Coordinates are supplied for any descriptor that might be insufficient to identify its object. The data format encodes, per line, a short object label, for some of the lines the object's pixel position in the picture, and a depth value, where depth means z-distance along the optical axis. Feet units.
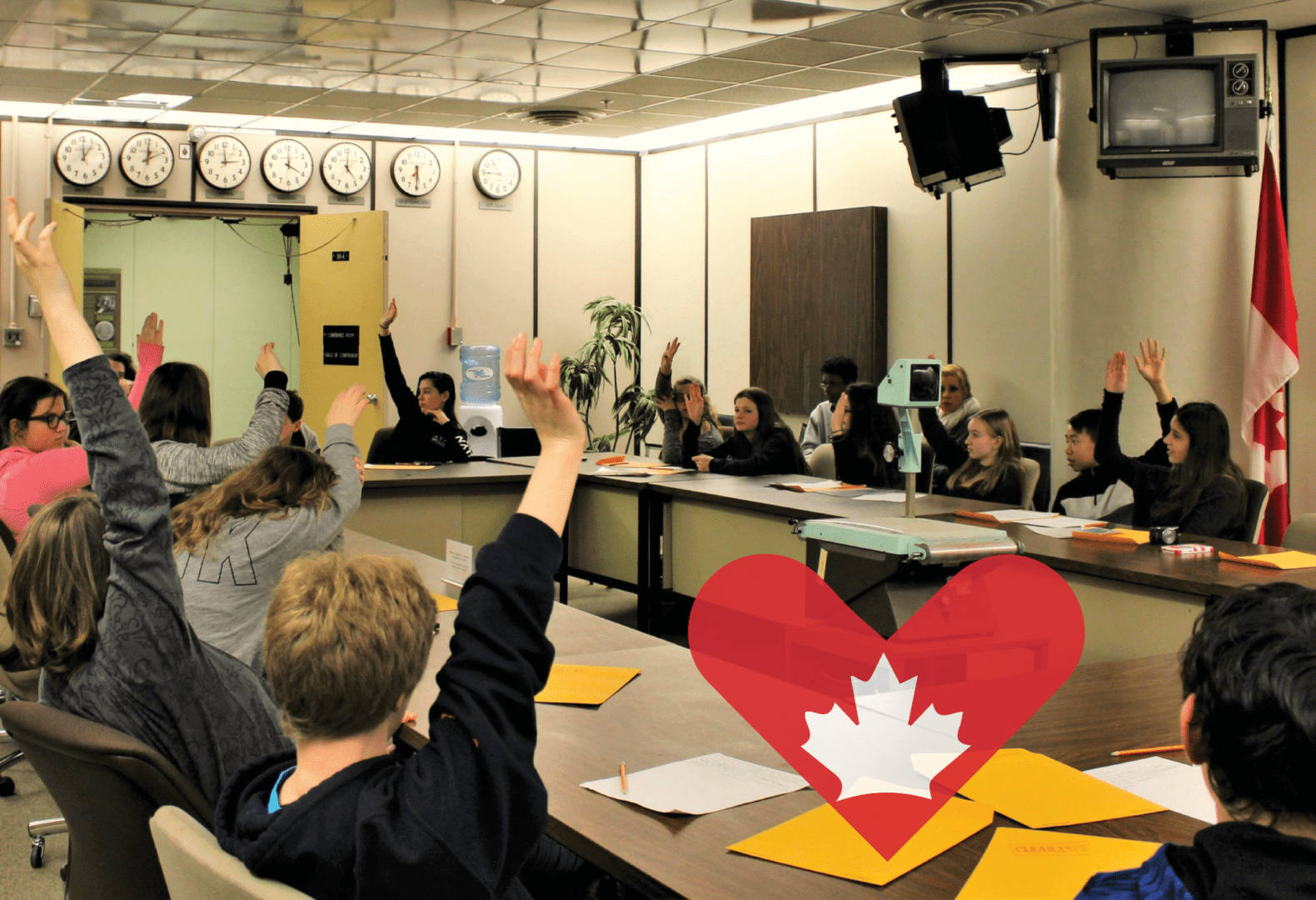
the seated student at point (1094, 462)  15.87
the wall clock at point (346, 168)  29.40
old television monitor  17.21
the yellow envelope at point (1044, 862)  4.61
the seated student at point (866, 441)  18.90
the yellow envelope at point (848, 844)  4.88
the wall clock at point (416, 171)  30.09
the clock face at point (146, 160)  27.58
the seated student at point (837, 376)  23.52
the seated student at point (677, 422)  22.20
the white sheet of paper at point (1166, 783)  5.60
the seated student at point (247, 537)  8.56
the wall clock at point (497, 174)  31.01
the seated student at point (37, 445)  12.85
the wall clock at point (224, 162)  28.17
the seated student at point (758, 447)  20.26
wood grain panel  25.07
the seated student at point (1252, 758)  3.19
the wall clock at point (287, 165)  28.84
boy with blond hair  3.77
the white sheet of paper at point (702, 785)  5.65
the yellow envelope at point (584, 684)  7.50
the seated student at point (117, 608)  5.61
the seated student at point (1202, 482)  13.64
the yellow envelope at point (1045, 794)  5.44
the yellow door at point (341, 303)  28.55
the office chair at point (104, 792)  5.60
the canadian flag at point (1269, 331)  18.29
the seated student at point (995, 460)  16.61
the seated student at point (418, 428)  22.47
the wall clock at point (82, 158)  26.99
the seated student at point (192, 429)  11.22
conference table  4.83
